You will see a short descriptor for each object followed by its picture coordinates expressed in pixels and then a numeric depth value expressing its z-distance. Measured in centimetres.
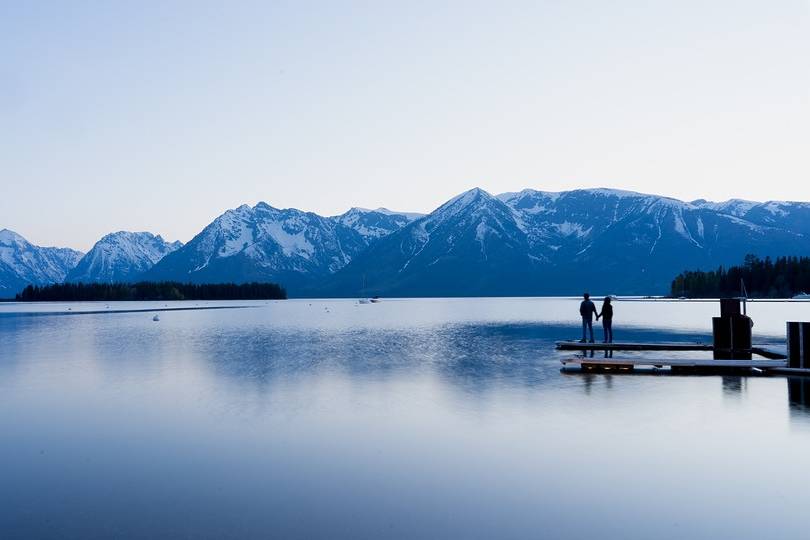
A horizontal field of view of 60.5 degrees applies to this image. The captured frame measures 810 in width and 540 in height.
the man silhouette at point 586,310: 5075
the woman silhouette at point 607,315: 4875
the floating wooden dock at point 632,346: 4919
